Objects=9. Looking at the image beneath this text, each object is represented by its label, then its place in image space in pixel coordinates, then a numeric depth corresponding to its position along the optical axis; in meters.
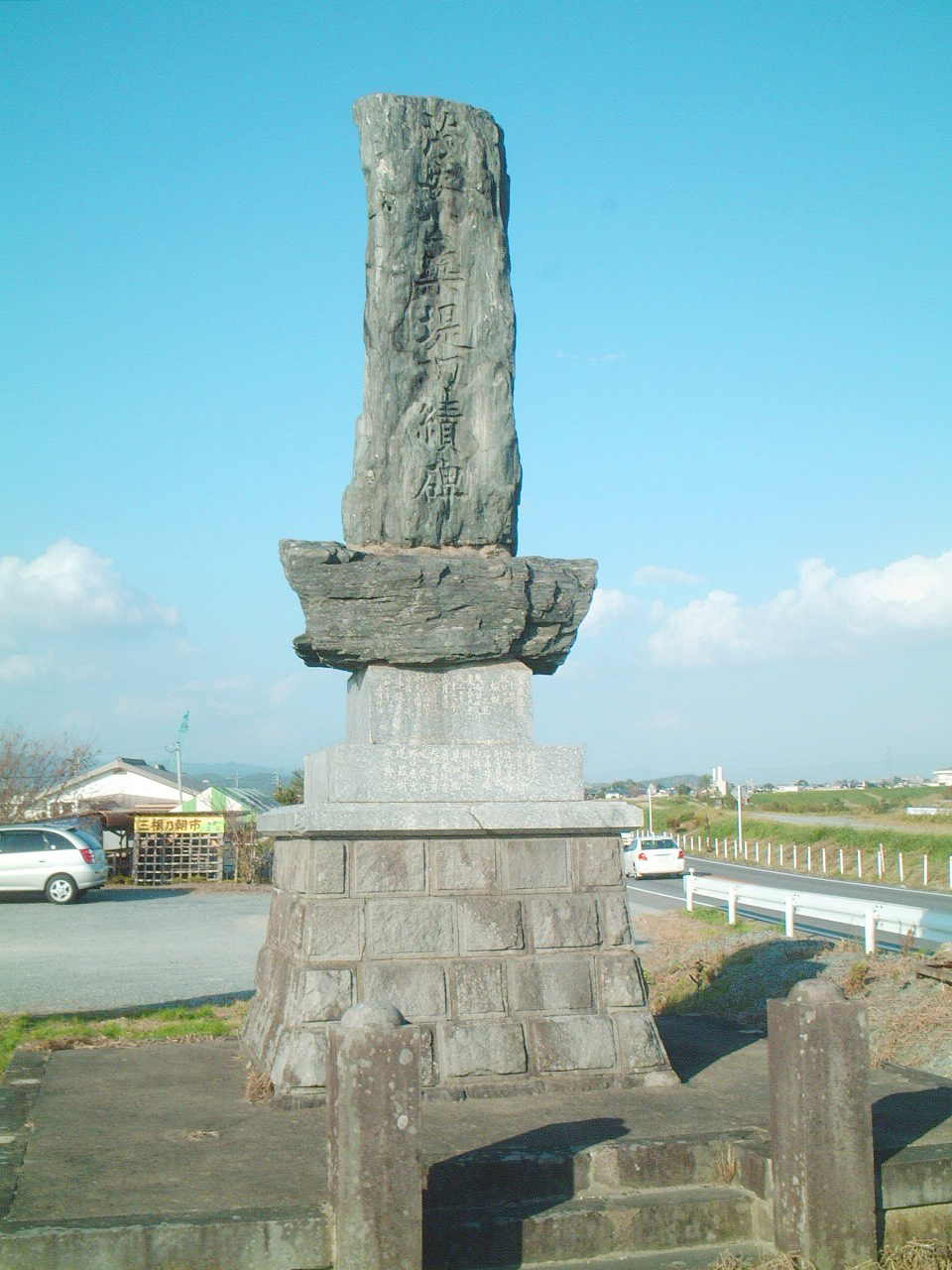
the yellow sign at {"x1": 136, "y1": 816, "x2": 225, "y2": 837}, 29.88
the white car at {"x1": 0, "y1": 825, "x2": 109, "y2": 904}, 23.91
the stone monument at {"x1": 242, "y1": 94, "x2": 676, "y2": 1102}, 5.76
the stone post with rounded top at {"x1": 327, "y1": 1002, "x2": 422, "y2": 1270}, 3.81
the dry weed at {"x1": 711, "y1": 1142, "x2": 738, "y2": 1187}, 4.73
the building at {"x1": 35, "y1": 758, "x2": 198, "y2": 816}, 50.06
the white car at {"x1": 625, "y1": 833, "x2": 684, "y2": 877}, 36.91
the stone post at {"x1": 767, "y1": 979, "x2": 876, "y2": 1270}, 4.27
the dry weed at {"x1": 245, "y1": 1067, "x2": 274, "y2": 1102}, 5.66
